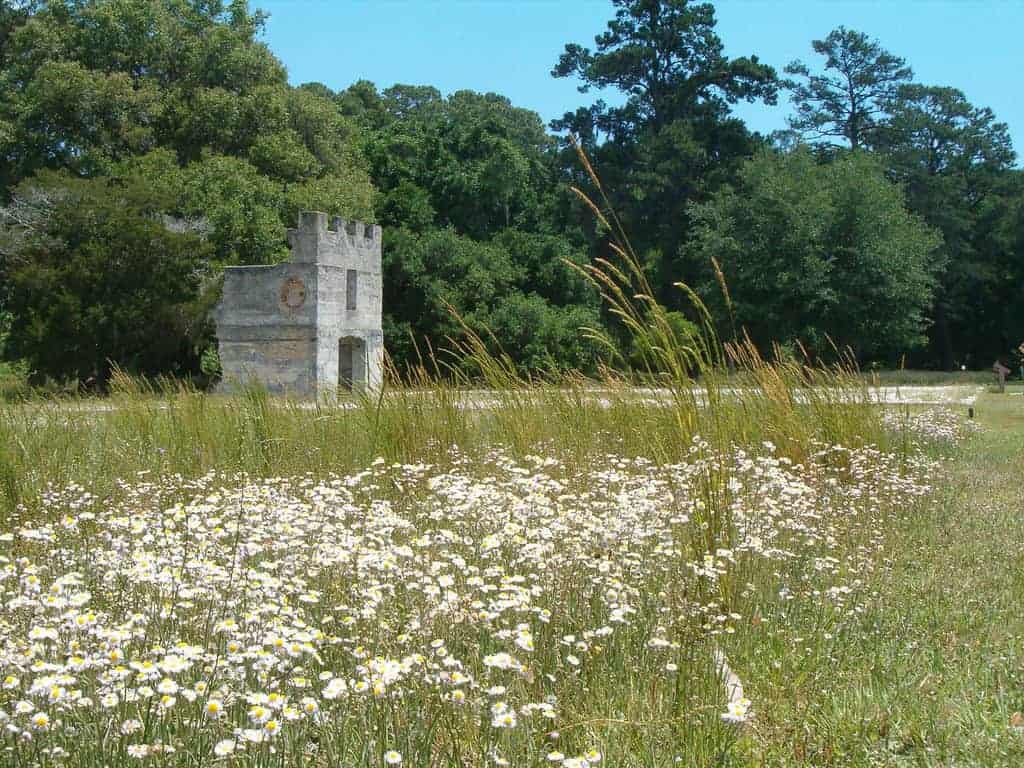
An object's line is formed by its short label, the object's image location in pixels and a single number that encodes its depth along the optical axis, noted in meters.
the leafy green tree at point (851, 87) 39.25
